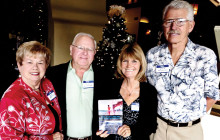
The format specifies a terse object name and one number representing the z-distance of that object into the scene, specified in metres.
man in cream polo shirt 1.93
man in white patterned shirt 1.78
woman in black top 1.78
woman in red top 1.34
